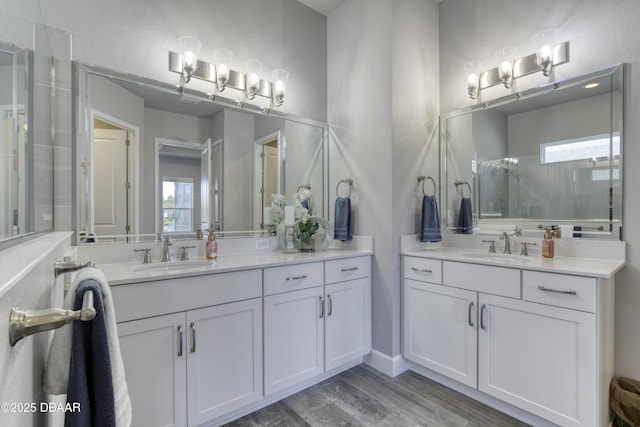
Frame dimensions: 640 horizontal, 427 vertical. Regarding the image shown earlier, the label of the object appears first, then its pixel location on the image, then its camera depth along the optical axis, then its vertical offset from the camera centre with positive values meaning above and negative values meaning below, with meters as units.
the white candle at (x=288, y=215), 2.34 -0.02
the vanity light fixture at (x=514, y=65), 1.99 +1.03
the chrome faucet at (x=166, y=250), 1.83 -0.22
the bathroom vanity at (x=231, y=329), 1.38 -0.63
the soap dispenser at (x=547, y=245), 1.91 -0.21
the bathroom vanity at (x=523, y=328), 1.46 -0.65
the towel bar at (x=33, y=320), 0.42 -0.16
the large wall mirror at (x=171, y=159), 1.69 +0.36
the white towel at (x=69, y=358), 0.62 -0.30
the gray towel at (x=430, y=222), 2.35 -0.08
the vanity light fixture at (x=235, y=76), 1.98 +0.98
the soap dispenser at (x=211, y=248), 1.96 -0.22
